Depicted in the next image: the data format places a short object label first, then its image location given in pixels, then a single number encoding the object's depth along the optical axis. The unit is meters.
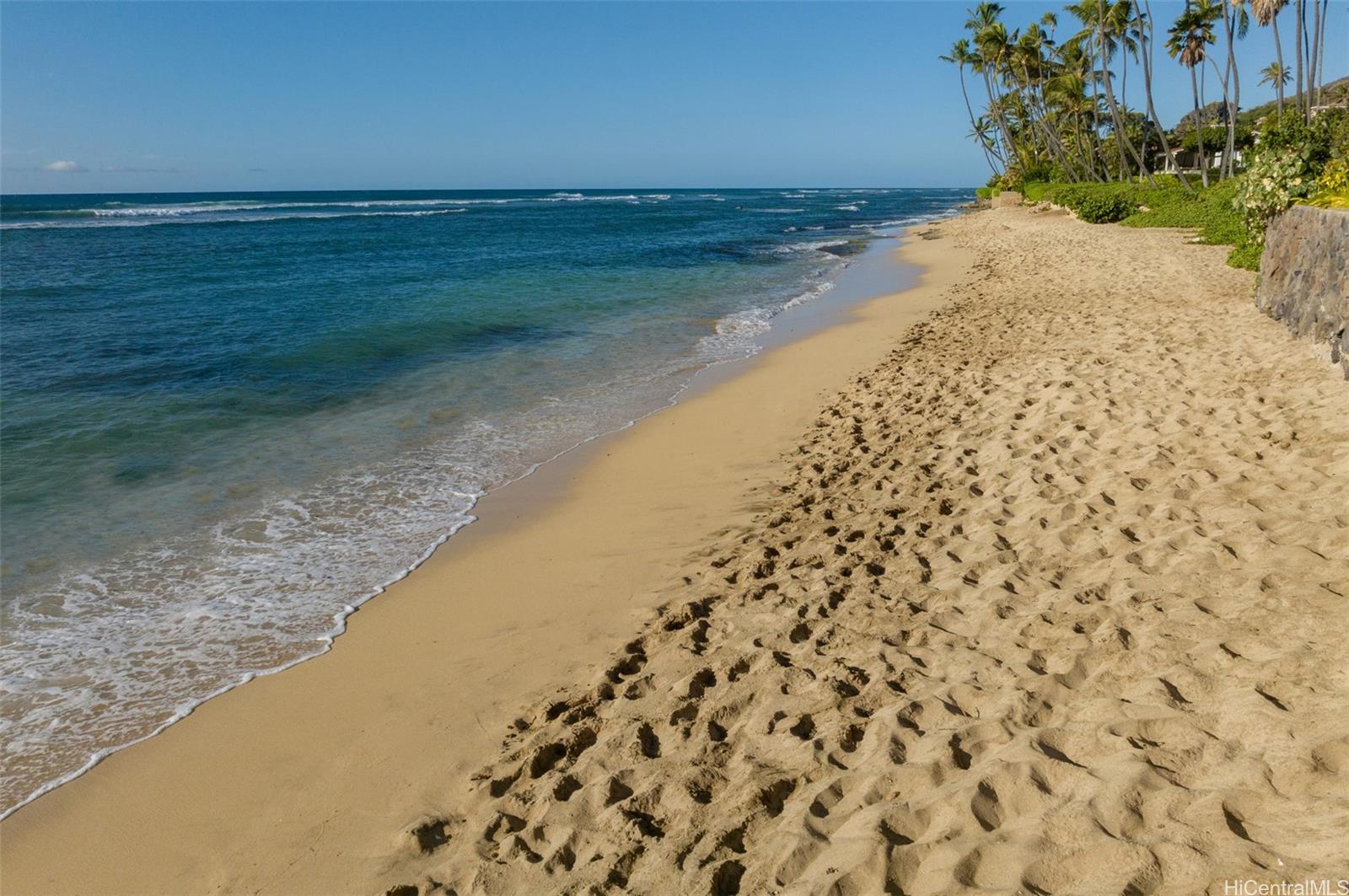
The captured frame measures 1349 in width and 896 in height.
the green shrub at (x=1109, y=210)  30.39
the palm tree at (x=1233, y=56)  30.38
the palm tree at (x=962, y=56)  58.90
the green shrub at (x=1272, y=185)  13.62
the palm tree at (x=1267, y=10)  26.72
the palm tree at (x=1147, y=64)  33.22
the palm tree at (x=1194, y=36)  35.03
